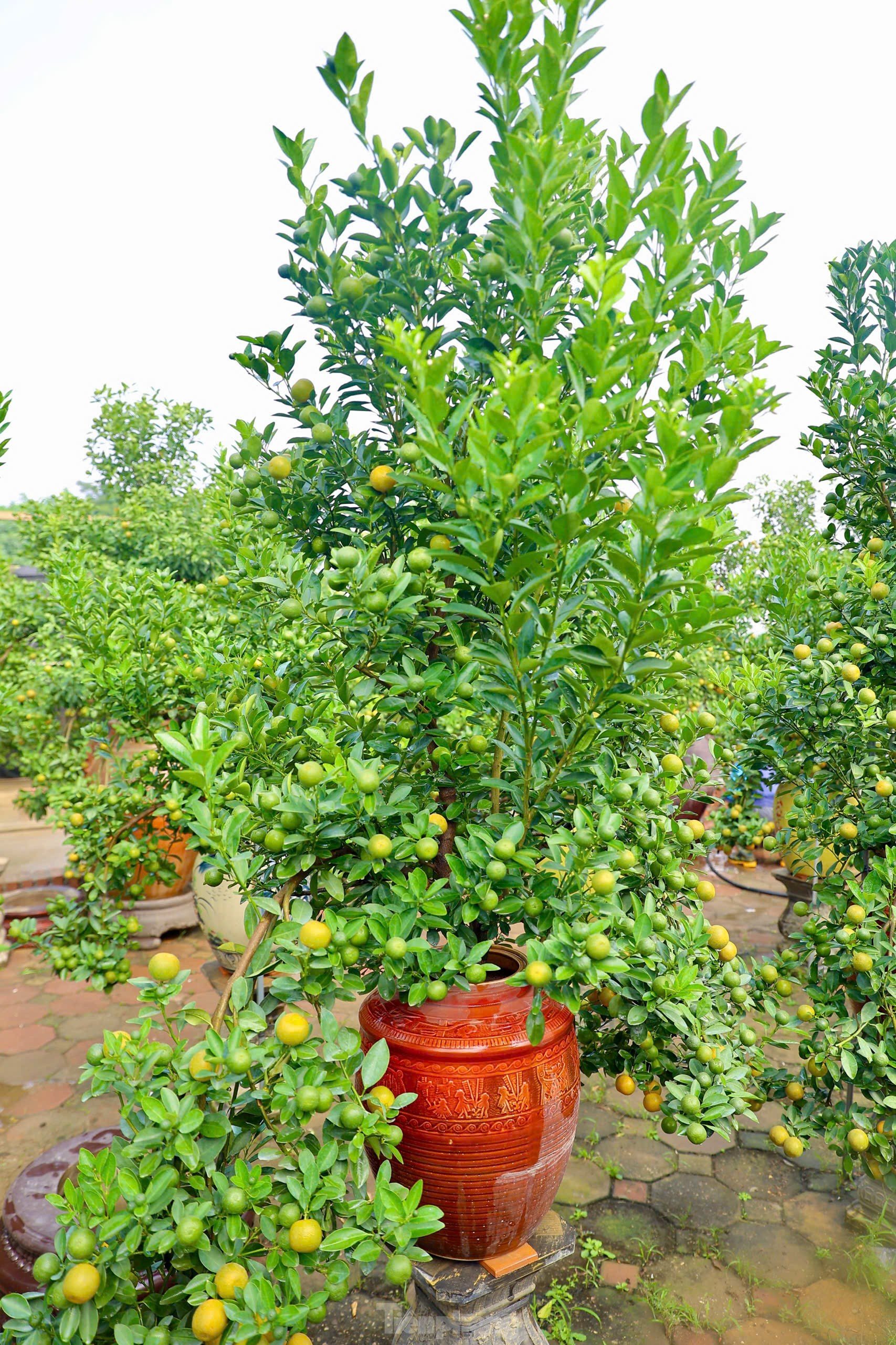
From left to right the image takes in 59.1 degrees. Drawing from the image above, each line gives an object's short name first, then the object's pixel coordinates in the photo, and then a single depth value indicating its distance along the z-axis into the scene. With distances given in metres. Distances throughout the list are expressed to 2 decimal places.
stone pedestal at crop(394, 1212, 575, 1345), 1.54
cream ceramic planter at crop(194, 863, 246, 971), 3.66
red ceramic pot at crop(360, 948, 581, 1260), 1.46
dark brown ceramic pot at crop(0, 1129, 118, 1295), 1.81
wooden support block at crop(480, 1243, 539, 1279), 1.55
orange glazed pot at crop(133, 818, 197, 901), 4.46
